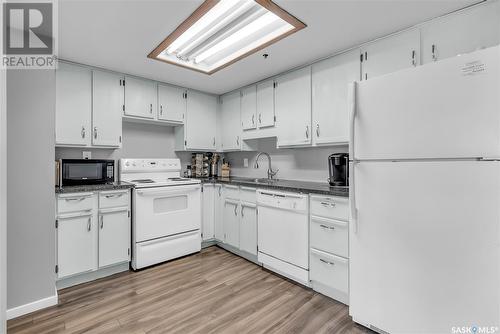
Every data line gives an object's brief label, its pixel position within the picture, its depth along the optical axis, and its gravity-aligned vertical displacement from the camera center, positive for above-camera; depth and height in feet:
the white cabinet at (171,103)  10.63 +2.88
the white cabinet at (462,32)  5.26 +3.13
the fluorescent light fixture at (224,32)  5.83 +3.88
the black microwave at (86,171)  8.00 -0.17
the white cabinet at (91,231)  7.26 -2.09
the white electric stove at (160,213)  8.64 -1.80
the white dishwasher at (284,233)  7.27 -2.19
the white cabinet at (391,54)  6.29 +3.12
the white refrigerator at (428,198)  3.92 -0.60
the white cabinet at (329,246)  6.32 -2.22
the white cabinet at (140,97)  9.76 +2.89
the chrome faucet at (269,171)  10.98 -0.22
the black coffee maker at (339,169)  7.48 -0.09
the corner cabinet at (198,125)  11.55 +2.06
